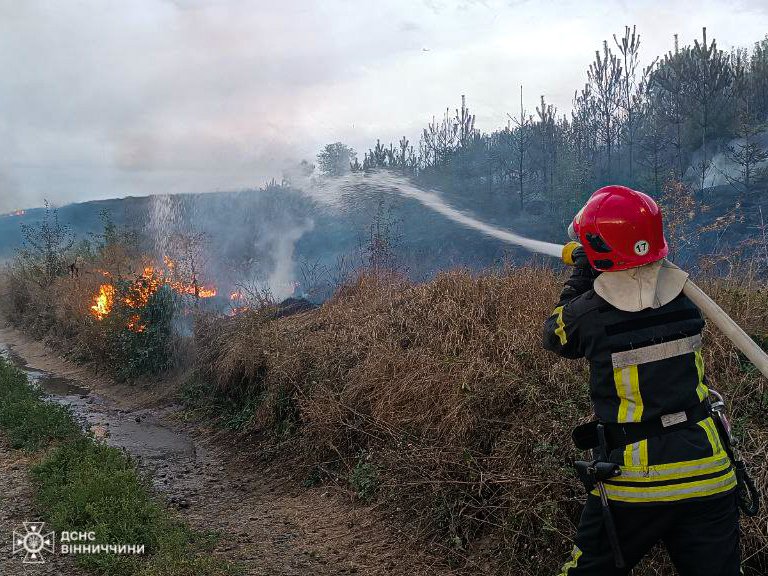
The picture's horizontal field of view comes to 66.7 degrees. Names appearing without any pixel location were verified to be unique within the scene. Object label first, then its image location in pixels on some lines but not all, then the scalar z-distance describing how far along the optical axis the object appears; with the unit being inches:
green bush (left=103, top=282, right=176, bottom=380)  478.6
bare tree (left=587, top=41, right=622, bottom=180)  956.6
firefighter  88.4
